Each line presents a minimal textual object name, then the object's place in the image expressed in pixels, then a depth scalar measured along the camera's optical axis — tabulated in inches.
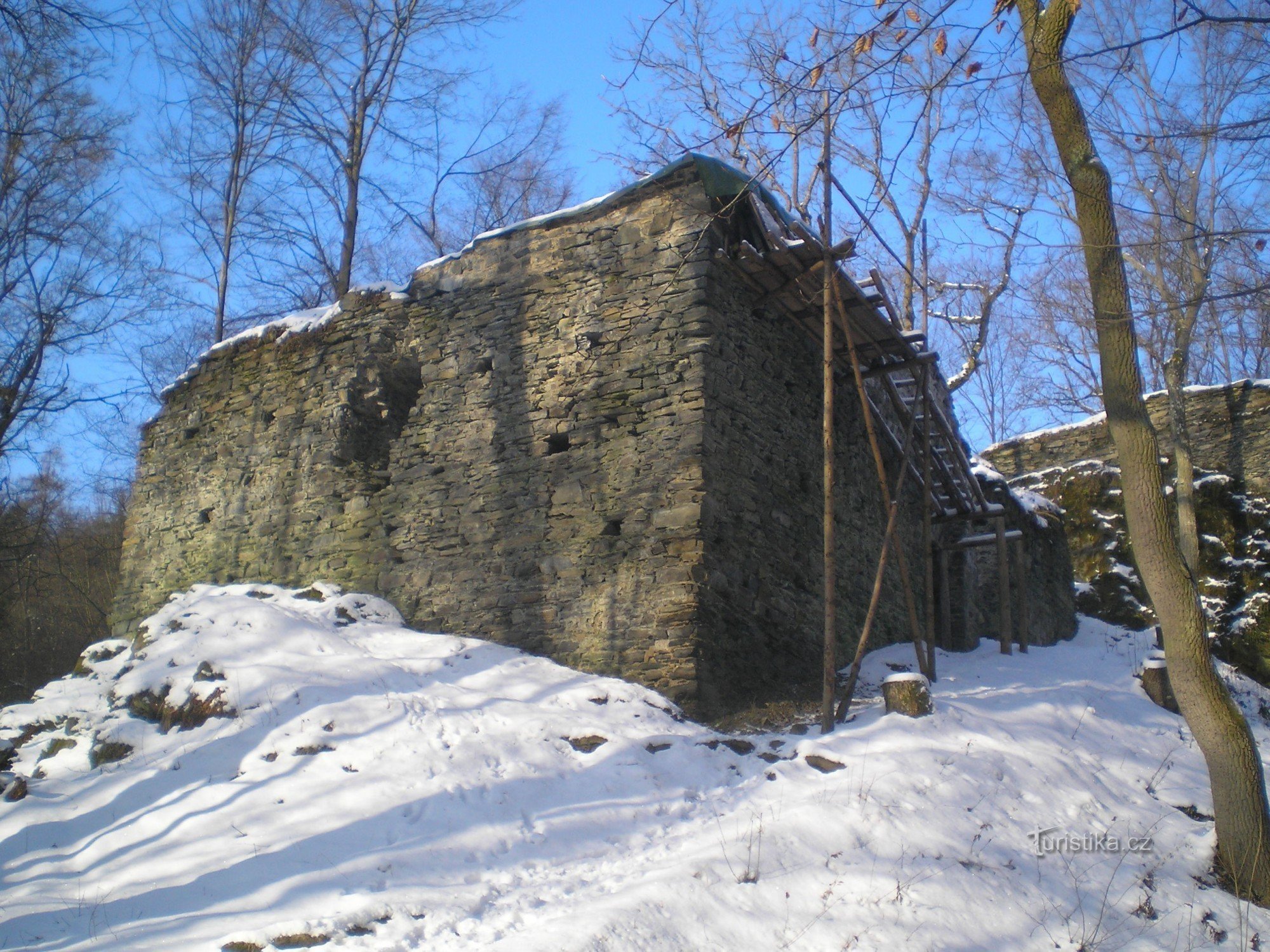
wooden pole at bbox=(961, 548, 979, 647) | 429.7
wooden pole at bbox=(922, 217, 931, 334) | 629.9
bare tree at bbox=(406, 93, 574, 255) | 696.4
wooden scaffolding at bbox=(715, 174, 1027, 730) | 292.0
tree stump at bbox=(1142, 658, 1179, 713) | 296.7
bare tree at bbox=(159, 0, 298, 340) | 593.3
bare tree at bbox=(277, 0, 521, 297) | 583.2
